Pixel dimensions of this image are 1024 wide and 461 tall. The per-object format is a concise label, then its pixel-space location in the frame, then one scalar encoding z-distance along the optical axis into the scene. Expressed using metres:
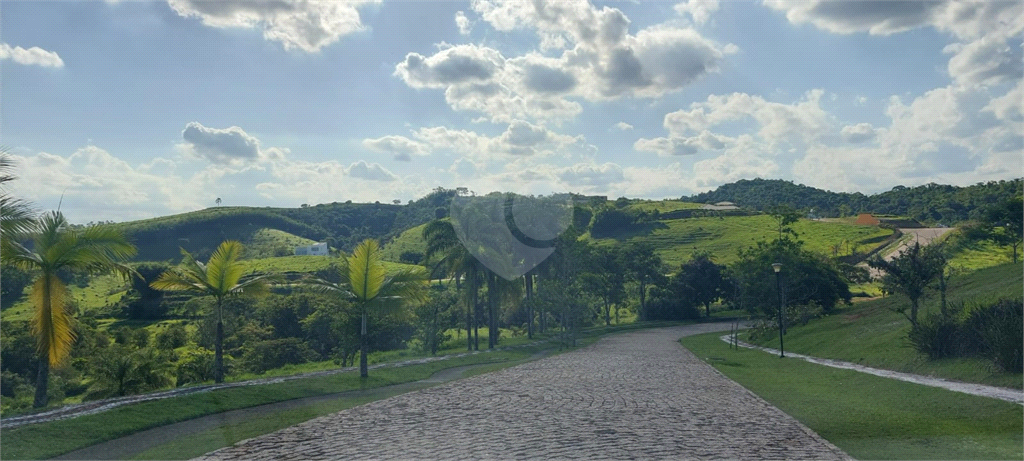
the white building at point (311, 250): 127.81
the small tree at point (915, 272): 25.89
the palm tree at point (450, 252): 38.75
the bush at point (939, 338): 20.77
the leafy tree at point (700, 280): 75.62
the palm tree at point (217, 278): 22.25
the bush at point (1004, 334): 17.00
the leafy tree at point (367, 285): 23.84
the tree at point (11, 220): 15.16
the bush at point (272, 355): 37.69
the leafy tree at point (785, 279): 42.56
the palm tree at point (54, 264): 16.20
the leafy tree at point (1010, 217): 46.41
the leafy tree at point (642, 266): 75.94
